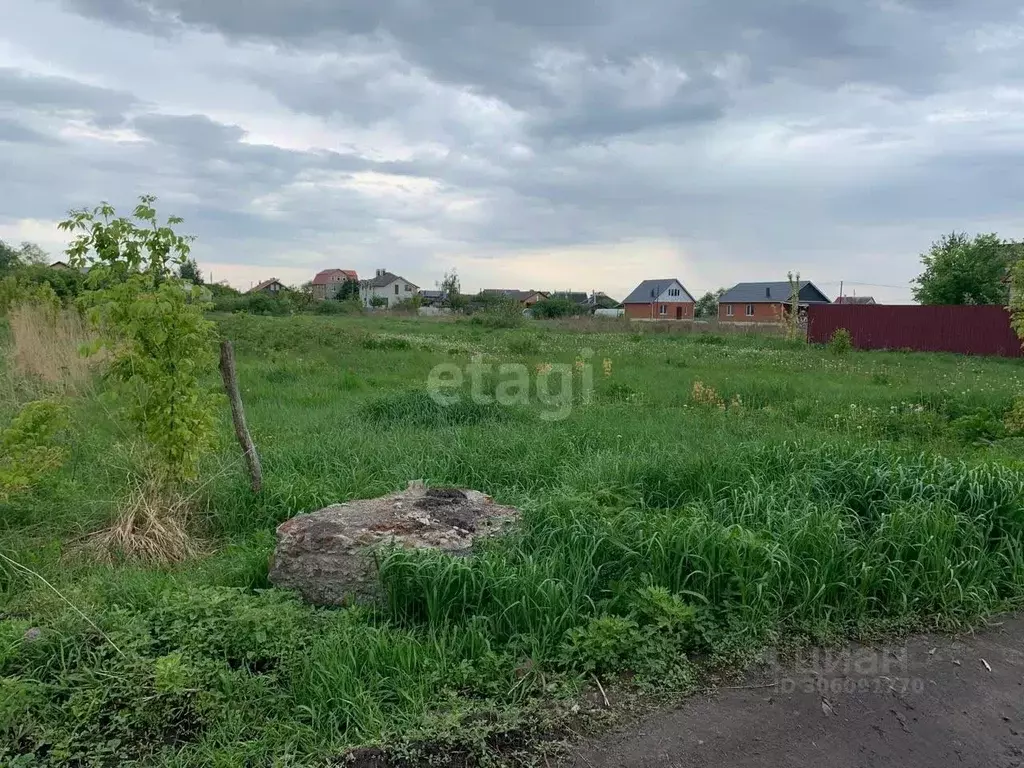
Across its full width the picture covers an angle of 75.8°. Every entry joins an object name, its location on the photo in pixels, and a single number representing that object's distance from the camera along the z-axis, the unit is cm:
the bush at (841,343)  1981
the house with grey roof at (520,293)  7900
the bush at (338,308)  5413
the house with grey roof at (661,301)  6994
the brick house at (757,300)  5625
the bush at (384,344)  1758
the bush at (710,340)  2330
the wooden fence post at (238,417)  496
